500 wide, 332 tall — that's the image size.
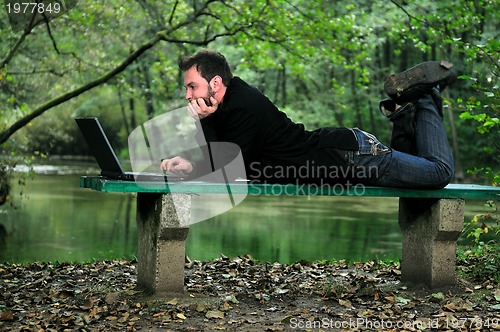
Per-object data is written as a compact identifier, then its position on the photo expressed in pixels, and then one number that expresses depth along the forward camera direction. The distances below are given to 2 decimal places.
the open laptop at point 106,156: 5.01
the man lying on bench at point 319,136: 5.16
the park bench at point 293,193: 5.12
